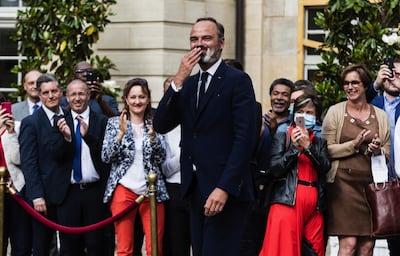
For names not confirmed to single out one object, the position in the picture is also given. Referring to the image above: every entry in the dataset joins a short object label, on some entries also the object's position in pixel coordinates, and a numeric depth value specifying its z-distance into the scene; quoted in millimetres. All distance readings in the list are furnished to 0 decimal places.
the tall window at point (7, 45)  16438
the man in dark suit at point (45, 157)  11633
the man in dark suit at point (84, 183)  11664
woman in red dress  10914
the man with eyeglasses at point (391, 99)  11195
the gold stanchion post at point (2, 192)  11422
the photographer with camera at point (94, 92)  12539
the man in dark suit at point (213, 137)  9352
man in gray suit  12805
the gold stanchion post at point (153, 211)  10914
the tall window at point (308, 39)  16375
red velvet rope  11359
